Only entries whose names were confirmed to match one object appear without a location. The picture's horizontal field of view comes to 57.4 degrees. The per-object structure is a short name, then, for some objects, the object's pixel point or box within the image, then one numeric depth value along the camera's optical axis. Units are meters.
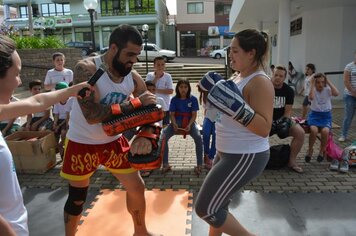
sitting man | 4.49
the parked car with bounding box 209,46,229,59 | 30.50
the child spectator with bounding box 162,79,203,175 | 4.58
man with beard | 2.26
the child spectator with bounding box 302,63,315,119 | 6.54
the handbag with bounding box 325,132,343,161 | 4.67
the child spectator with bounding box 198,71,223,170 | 4.55
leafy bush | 13.33
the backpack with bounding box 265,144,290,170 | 4.56
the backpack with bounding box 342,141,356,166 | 4.52
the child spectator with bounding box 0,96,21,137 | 5.07
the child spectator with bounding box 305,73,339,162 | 4.83
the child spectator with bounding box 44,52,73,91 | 5.83
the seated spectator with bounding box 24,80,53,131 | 5.13
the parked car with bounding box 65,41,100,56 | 26.83
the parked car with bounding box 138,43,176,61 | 24.49
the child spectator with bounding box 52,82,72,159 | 5.06
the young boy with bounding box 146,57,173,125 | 5.54
